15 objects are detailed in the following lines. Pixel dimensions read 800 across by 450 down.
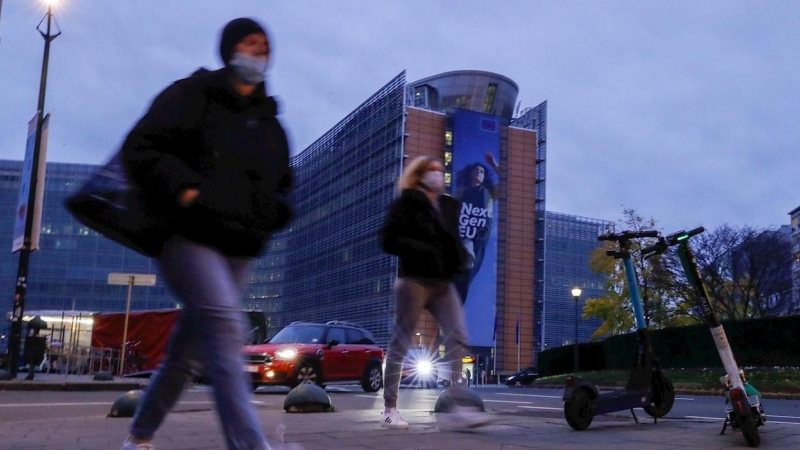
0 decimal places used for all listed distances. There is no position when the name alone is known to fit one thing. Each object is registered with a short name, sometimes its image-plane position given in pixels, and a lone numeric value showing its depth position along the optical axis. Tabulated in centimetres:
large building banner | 9562
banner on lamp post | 1644
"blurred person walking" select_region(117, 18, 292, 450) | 254
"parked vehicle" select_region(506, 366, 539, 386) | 5140
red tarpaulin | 2561
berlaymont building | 8994
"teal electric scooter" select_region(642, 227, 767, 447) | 477
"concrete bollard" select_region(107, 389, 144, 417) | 720
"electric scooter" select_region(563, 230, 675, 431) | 580
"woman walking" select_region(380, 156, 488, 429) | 524
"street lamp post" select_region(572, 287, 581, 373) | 3616
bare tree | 3700
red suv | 1468
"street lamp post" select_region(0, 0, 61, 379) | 1622
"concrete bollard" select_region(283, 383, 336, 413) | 781
